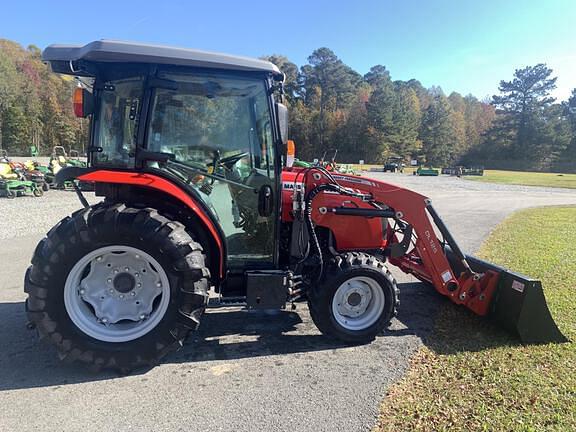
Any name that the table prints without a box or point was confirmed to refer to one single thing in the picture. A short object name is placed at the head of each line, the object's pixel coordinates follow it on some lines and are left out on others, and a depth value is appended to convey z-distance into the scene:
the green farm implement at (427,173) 47.06
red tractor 3.18
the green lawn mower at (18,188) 14.14
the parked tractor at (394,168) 54.67
